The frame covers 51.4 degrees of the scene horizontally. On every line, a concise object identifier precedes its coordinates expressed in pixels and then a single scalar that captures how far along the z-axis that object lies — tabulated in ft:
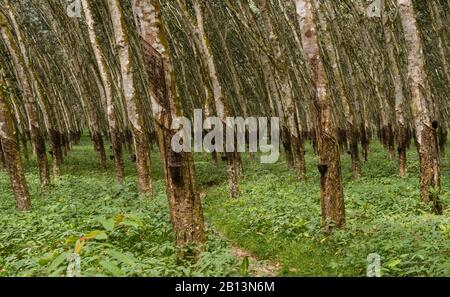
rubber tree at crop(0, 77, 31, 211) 35.78
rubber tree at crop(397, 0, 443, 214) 31.07
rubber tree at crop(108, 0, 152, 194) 41.04
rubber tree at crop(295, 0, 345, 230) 26.40
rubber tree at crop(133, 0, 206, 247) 20.97
